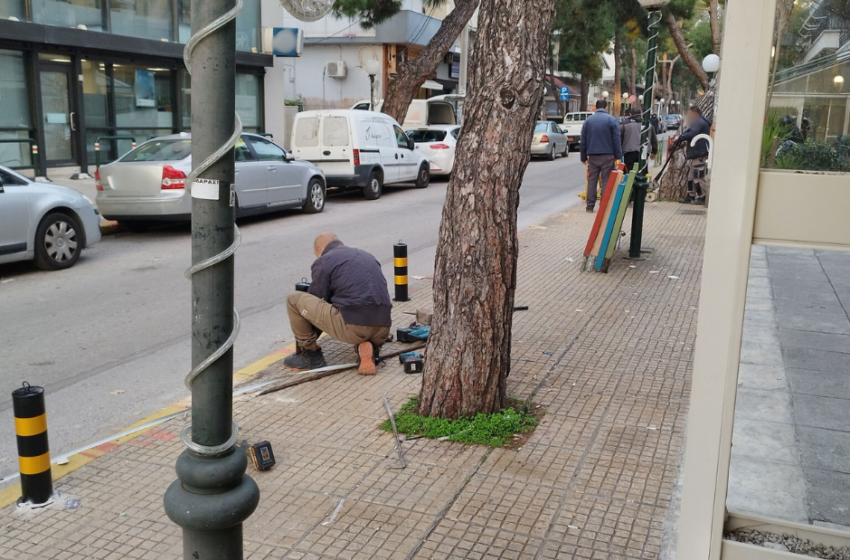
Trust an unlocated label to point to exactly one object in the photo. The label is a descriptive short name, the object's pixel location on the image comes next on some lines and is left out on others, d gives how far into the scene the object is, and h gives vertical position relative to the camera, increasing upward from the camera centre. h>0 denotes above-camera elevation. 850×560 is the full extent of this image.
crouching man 6.20 -1.36
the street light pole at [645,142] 10.74 -0.15
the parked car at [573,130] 37.47 +0.09
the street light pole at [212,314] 2.17 -0.52
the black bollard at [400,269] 8.22 -1.45
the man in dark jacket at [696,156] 15.81 -0.43
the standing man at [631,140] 17.08 -0.14
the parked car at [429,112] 27.48 +0.60
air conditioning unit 34.91 +2.49
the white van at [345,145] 17.12 -0.38
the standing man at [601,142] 14.38 -0.16
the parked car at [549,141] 29.28 -0.35
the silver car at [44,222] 9.51 -1.23
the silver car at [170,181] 12.22 -0.89
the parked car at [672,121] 61.74 +0.98
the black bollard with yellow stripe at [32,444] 4.10 -1.63
